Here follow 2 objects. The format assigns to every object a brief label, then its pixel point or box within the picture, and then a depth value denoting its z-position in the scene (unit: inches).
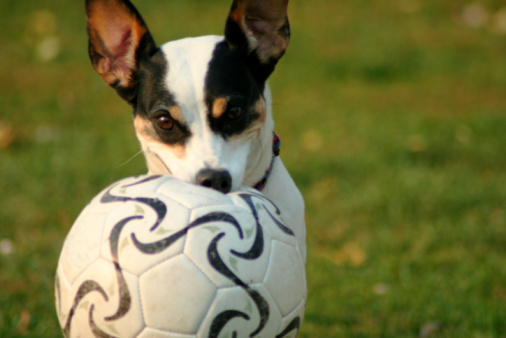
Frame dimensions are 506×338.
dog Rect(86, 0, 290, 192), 227.8
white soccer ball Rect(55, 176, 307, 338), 171.9
